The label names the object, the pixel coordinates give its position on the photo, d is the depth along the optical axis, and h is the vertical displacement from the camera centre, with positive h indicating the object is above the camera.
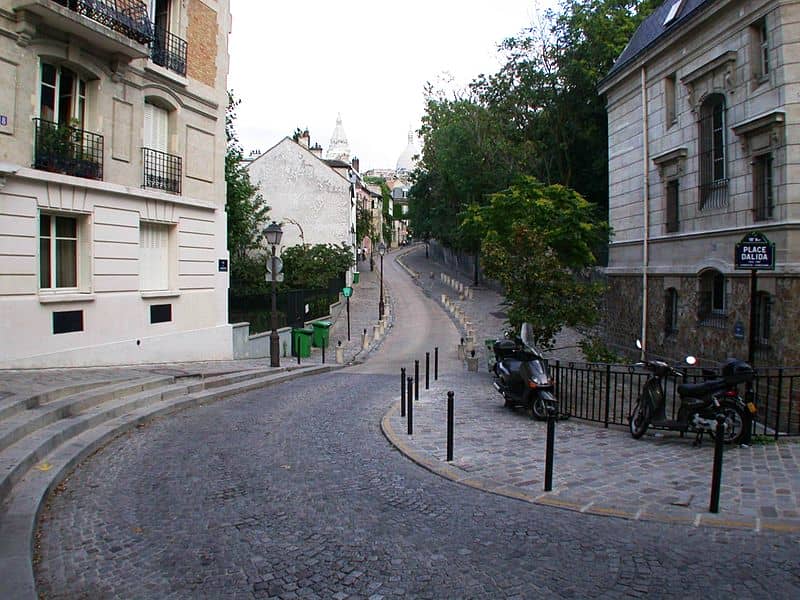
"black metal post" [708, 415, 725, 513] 5.66 -1.55
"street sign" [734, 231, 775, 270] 8.64 +0.72
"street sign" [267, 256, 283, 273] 17.31 +0.97
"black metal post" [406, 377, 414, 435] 9.01 -1.76
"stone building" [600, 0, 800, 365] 12.31 +3.23
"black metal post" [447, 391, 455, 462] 7.58 -1.60
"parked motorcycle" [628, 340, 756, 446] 8.02 -1.33
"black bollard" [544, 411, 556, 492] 6.36 -1.62
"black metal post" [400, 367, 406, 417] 10.30 -1.69
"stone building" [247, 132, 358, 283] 48.72 +8.49
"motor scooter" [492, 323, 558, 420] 10.10 -1.32
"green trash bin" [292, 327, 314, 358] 21.00 -1.39
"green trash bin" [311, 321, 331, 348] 22.97 -1.22
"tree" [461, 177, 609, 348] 13.24 +0.41
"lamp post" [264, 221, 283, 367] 16.94 +0.04
